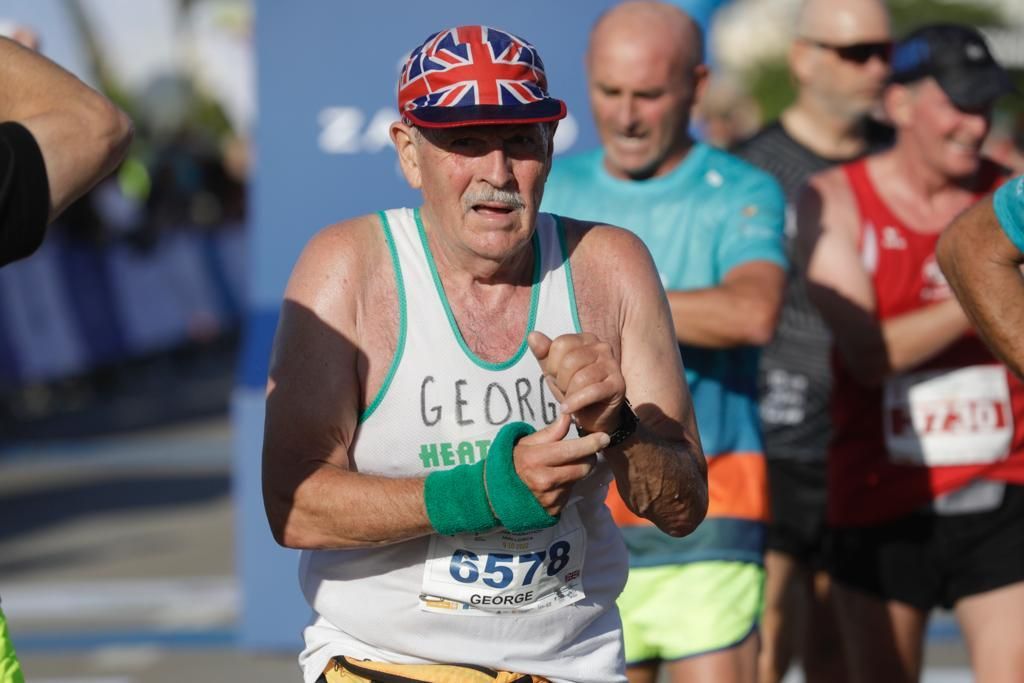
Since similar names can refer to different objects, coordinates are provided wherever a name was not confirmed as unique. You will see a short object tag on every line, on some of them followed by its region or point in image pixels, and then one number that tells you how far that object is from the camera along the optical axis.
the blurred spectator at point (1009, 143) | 10.40
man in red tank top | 9.46
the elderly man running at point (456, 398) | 6.28
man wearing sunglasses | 11.54
